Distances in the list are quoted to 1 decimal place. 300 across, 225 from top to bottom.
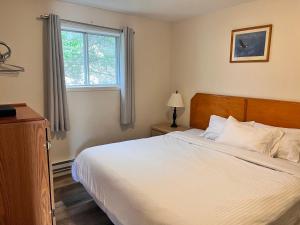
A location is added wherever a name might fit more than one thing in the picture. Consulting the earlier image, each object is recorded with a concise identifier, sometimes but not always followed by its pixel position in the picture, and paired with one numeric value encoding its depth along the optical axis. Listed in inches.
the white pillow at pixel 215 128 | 113.2
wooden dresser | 40.2
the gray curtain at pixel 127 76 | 133.0
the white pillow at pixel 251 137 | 92.7
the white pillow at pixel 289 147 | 86.5
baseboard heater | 122.0
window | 121.7
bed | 55.4
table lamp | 146.0
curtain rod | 106.7
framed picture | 107.1
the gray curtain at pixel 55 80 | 107.5
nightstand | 141.9
